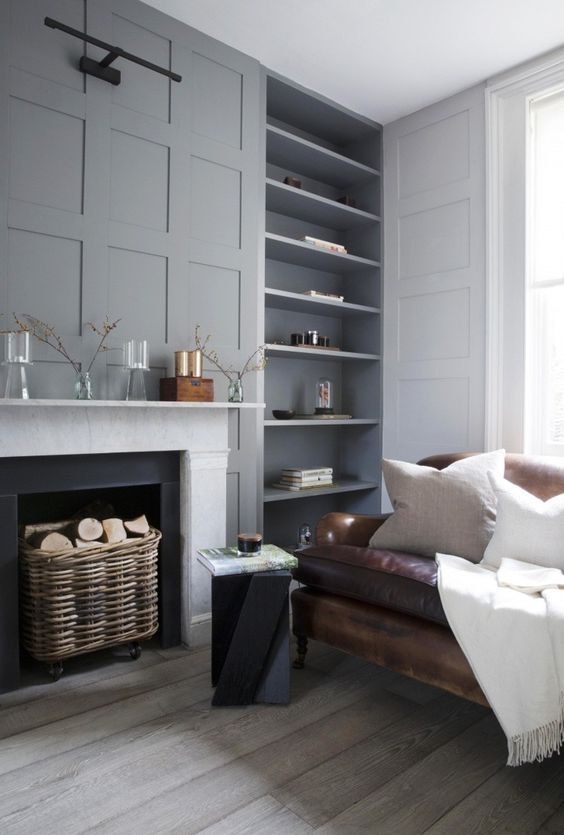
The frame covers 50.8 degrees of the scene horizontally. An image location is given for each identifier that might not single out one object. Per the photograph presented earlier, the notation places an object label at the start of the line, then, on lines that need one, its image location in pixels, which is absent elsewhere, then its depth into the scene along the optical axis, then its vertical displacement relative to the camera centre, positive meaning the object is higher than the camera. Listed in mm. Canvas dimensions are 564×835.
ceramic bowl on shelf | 3551 +15
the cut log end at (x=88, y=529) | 2416 -468
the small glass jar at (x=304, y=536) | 3557 -718
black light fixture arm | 2357 +1480
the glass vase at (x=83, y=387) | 2396 +114
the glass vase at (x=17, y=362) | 2215 +197
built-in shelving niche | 3598 +697
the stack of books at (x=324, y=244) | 3490 +1039
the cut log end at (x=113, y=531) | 2466 -482
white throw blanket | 1642 -670
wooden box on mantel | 2617 +119
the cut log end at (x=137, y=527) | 2543 -479
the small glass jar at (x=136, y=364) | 2518 +218
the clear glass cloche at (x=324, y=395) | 3801 +140
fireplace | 2252 -241
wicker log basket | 2289 -733
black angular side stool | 2111 -791
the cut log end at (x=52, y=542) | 2313 -502
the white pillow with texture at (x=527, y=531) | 2127 -413
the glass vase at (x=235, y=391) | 2855 +121
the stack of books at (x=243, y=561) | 2183 -546
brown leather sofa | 1935 -668
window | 3109 +850
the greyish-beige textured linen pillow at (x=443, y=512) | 2350 -382
